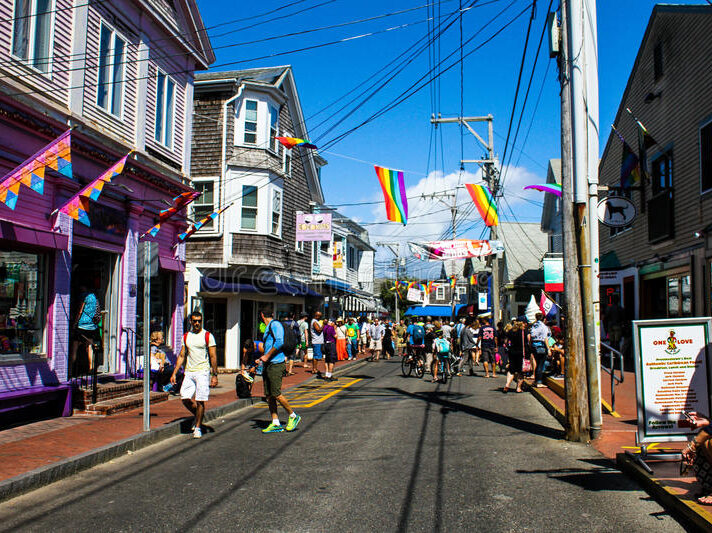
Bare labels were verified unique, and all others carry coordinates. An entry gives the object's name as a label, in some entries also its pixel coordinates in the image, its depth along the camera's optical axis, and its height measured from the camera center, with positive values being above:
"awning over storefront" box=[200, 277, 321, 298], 20.17 +1.16
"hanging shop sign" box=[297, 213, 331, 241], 22.70 +3.44
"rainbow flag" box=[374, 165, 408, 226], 17.59 +3.60
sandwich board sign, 6.64 -0.58
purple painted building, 9.70 +2.99
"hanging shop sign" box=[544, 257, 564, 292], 21.29 +1.78
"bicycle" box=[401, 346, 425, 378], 18.23 -1.11
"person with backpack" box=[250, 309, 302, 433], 9.70 -0.67
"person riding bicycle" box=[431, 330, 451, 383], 17.09 -0.80
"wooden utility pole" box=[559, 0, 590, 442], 8.66 +0.41
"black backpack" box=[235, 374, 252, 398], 12.52 -1.27
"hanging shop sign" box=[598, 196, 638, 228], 11.89 +2.14
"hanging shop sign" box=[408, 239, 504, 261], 23.58 +2.82
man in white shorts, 9.38 -0.73
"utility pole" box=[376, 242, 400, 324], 58.88 +6.44
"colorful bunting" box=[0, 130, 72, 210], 8.71 +2.16
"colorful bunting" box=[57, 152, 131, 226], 10.30 +1.98
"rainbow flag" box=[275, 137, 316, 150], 15.95 +4.62
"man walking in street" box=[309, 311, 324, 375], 19.47 -0.47
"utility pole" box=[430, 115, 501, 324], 24.81 +6.58
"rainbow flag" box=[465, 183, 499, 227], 20.14 +3.98
